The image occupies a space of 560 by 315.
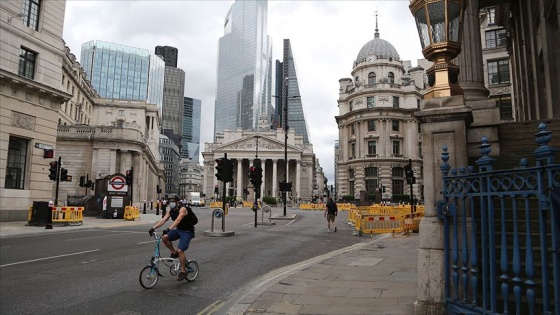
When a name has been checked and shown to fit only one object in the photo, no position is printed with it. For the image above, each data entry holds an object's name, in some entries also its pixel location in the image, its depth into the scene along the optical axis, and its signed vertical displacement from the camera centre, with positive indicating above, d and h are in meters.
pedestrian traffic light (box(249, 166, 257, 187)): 22.89 +1.32
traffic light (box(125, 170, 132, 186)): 28.67 +1.27
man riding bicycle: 7.63 -0.75
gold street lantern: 5.02 +2.23
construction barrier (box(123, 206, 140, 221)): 28.00 -1.38
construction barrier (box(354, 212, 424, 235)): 19.61 -1.27
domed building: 68.44 +13.62
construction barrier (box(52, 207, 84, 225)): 21.55 -1.25
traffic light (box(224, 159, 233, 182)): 18.44 +1.29
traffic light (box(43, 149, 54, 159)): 23.23 +2.42
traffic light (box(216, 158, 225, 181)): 18.56 +1.34
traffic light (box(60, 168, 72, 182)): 22.51 +1.15
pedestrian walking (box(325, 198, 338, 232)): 19.95 -0.66
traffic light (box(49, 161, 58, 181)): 20.84 +1.22
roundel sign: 28.27 +0.70
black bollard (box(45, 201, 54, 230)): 19.11 -1.23
